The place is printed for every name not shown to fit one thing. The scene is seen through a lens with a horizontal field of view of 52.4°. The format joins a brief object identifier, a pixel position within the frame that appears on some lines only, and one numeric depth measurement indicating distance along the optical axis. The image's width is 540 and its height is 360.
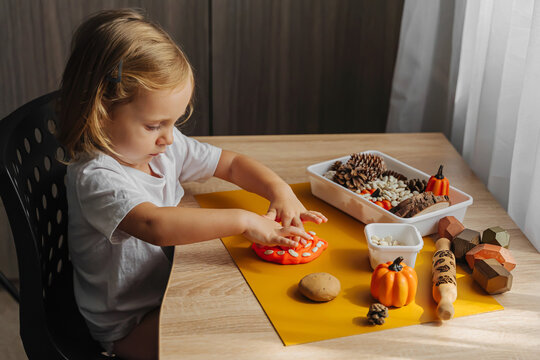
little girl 0.92
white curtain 1.15
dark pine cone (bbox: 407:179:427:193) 1.10
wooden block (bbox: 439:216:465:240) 0.98
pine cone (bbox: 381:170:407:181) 1.16
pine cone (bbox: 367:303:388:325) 0.78
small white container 0.87
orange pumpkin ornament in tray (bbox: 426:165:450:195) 1.07
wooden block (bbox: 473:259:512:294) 0.84
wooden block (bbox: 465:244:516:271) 0.90
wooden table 0.73
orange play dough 0.92
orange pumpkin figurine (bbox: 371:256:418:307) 0.80
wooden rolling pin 0.78
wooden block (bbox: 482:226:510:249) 0.95
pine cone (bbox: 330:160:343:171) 1.15
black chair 0.86
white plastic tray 1.00
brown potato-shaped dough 0.81
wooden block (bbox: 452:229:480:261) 0.94
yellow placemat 0.77
